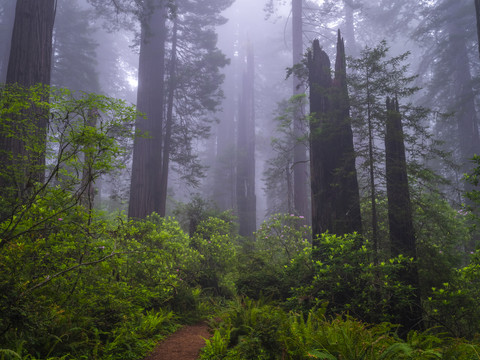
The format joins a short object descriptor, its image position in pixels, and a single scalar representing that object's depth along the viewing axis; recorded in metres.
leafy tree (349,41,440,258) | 5.57
